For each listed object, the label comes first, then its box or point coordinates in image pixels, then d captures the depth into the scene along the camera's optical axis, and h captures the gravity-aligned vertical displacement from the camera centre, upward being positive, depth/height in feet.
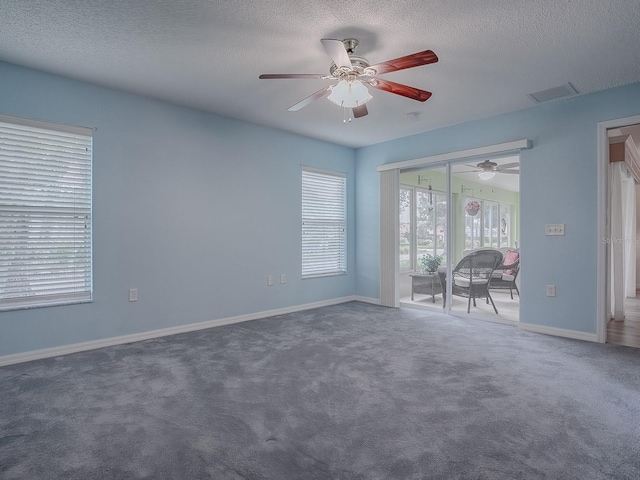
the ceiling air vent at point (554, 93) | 11.55 +4.79
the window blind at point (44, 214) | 10.03 +0.75
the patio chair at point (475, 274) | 15.73 -1.51
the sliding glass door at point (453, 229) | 15.46 +0.47
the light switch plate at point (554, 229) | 12.71 +0.37
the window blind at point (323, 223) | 17.60 +0.82
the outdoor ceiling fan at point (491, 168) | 14.41 +2.90
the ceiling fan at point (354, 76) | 7.76 +3.88
